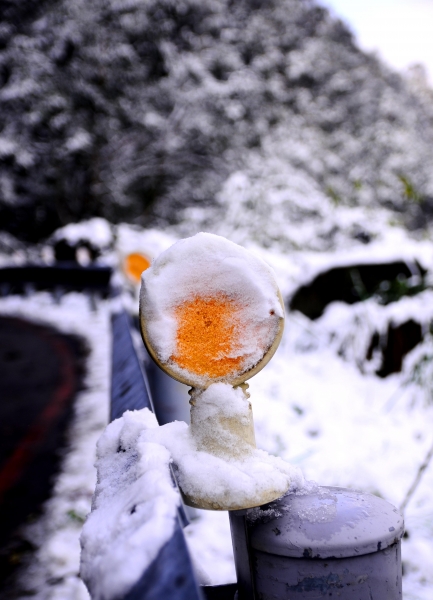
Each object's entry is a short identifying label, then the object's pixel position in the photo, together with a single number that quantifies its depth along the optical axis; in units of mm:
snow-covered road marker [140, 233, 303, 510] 470
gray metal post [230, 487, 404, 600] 438
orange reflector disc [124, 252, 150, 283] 4045
